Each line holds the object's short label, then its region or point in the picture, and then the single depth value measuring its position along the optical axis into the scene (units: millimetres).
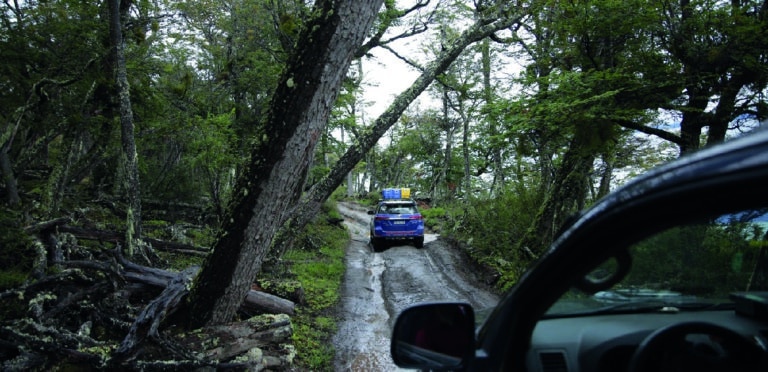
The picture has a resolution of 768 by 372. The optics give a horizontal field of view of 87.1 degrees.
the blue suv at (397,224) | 14016
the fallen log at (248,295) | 5266
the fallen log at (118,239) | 6863
